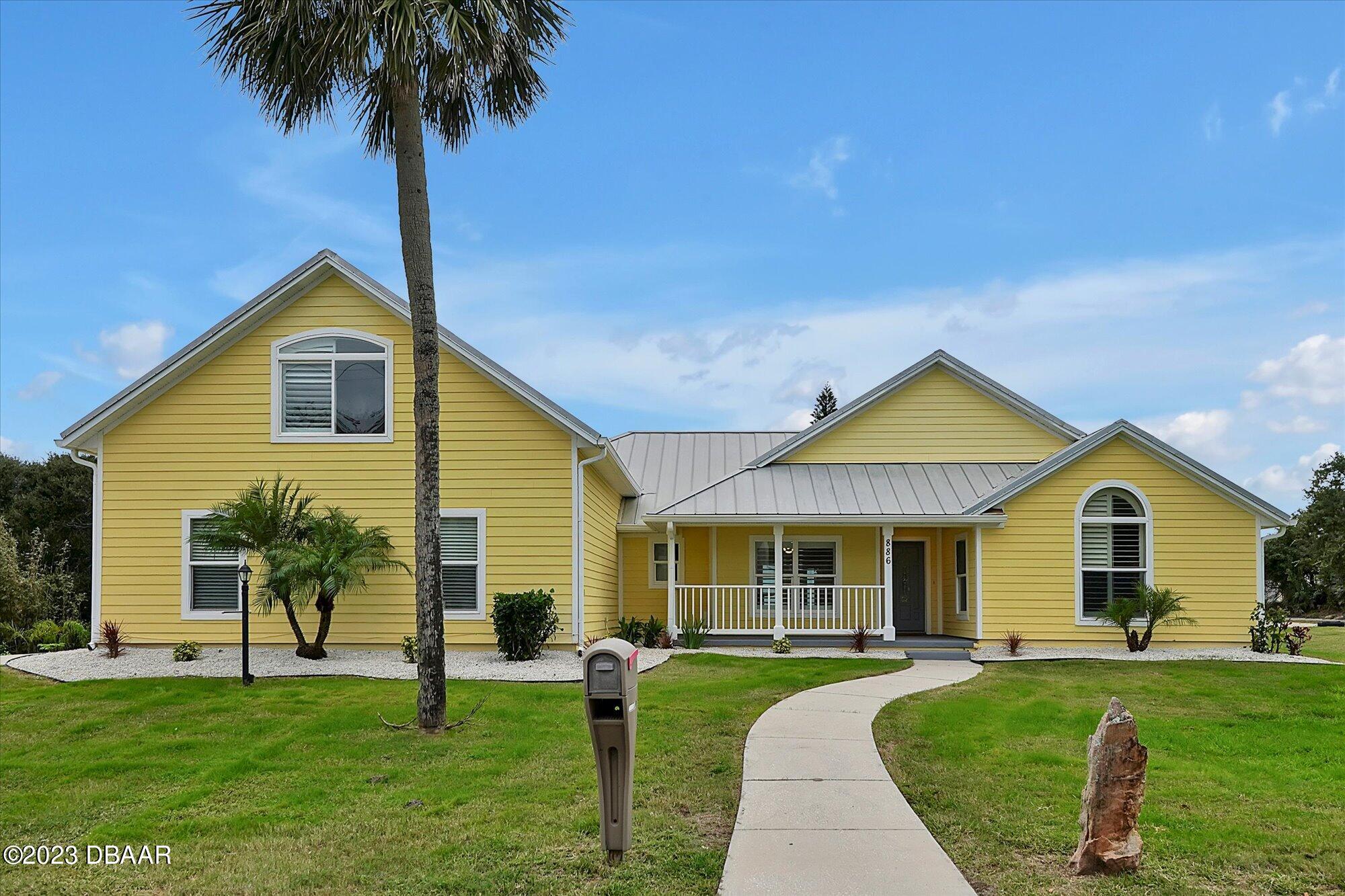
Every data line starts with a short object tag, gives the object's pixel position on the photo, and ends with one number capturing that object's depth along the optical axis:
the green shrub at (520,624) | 15.70
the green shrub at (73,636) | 20.05
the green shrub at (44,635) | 20.27
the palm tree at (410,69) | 10.80
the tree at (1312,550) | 45.12
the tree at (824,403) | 57.00
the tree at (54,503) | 40.28
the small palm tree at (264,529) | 15.38
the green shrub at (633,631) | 19.41
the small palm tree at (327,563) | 14.95
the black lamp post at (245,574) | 13.59
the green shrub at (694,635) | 19.23
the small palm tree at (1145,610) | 18.08
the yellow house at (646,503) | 17.03
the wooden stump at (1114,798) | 5.98
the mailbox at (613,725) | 5.86
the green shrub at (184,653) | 15.93
